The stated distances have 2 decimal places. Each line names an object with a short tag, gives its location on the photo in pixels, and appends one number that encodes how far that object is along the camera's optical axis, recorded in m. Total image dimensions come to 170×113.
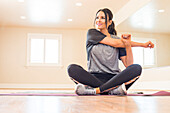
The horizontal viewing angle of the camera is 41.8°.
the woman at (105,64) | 1.81
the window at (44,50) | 8.55
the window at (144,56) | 5.88
